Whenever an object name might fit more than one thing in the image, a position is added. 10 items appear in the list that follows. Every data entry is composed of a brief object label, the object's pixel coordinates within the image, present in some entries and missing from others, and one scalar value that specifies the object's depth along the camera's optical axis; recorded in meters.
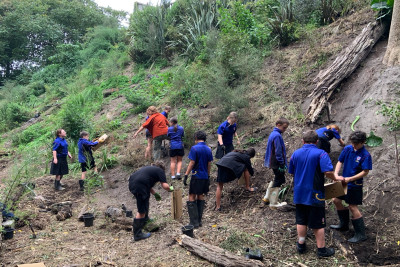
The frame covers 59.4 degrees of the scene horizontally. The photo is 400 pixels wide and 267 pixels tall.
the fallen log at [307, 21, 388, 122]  8.09
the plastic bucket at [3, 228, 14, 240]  5.73
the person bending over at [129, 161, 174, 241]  5.68
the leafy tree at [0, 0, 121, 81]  29.20
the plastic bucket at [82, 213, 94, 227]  6.49
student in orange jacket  9.15
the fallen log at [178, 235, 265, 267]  4.34
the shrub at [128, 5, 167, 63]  17.36
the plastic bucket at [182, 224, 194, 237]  5.38
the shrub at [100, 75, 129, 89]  17.11
